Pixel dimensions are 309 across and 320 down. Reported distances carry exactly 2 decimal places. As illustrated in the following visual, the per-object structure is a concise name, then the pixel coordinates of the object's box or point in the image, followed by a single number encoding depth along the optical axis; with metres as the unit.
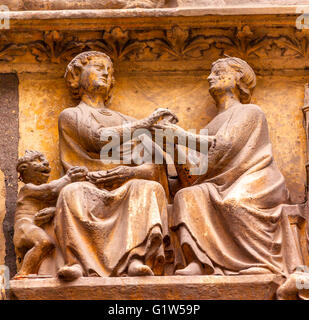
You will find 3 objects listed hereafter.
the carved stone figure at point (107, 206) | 9.18
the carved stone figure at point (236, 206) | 9.24
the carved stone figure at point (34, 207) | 9.42
